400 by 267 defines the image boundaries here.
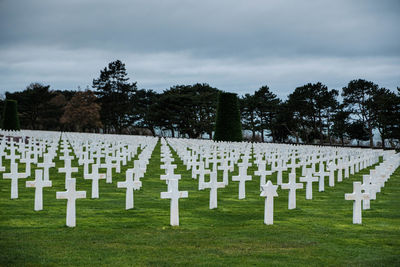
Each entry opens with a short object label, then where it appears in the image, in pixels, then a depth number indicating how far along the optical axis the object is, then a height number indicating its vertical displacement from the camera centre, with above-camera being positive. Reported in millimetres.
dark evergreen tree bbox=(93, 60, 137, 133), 67312 +6429
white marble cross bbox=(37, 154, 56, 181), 10750 -622
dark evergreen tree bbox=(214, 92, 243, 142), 34031 +1550
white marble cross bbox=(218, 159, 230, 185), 11923 -764
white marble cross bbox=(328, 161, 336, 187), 12658 -880
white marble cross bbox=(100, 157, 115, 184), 11977 -777
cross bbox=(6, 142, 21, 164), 14218 -558
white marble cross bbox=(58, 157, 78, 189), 11086 -724
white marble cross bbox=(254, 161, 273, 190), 11555 -777
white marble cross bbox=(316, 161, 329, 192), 11559 -958
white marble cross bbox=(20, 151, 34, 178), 11911 -638
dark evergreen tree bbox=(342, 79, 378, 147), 49719 +5130
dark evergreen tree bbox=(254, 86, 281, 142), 56406 +4027
